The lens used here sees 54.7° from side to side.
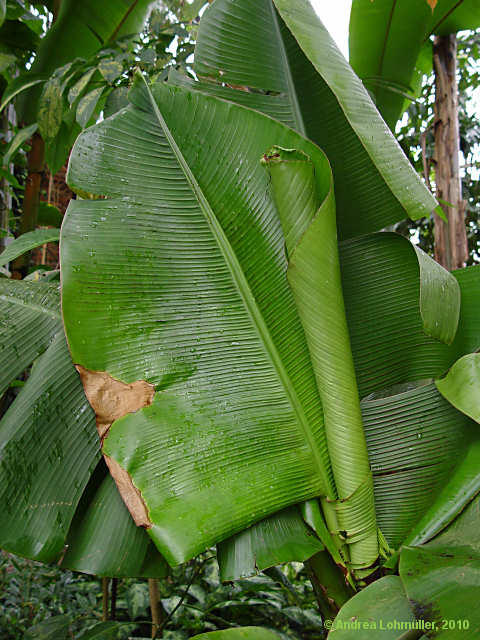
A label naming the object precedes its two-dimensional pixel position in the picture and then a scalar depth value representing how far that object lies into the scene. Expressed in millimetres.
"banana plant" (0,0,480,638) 592
